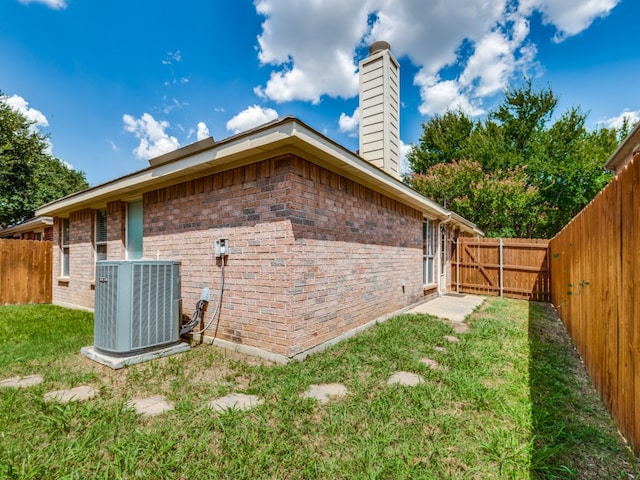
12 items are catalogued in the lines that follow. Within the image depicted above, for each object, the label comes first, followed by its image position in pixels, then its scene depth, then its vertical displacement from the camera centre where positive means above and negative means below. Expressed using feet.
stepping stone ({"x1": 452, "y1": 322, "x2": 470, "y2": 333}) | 16.56 -4.95
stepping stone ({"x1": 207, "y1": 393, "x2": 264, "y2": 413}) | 8.10 -4.58
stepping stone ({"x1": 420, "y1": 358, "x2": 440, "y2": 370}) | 11.09 -4.67
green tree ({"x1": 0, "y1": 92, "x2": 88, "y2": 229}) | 47.11 +12.57
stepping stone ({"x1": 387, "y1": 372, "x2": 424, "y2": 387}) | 9.71 -4.62
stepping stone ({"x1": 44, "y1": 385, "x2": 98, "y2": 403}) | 8.48 -4.59
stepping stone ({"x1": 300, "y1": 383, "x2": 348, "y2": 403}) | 8.81 -4.62
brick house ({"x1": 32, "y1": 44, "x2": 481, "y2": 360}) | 11.63 +0.77
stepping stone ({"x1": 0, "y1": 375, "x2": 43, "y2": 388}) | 9.43 -4.63
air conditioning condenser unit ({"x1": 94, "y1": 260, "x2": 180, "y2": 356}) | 11.54 -2.64
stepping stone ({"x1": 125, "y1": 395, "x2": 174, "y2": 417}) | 7.89 -4.58
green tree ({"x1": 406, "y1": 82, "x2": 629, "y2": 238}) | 50.16 +14.46
